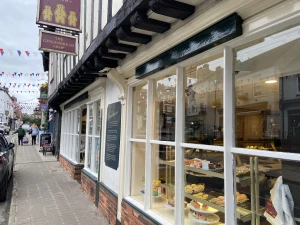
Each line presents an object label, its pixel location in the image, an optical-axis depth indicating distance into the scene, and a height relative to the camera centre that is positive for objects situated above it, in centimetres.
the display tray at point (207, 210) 256 -91
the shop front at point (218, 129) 201 -3
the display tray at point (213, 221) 252 -100
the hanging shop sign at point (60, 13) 482 +231
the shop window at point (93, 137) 594 -29
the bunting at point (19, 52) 898 +290
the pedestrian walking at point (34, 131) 1973 -51
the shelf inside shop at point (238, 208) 213 -80
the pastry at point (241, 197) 214 -66
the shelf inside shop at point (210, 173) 226 -50
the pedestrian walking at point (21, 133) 1926 -70
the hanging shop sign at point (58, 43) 512 +181
